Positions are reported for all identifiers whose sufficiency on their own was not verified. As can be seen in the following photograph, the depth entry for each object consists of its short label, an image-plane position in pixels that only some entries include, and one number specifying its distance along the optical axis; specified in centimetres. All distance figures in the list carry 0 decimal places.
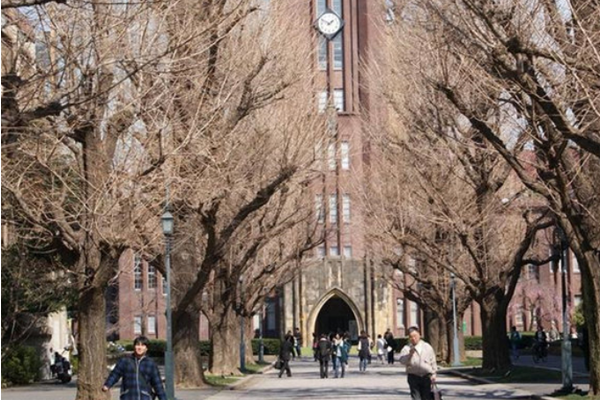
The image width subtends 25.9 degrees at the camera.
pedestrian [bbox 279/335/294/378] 4703
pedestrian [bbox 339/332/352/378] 4775
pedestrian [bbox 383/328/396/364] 6556
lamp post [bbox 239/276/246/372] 5252
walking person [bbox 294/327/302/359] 8256
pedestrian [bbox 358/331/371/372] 5354
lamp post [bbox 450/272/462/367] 5016
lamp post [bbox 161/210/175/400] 2784
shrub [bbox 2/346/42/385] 4281
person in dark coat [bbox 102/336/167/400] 1603
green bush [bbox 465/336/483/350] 8544
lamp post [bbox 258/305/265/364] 7086
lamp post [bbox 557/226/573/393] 2898
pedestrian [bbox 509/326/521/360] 5965
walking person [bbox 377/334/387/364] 6719
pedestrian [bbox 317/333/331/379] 4609
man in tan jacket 2003
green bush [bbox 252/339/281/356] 8700
